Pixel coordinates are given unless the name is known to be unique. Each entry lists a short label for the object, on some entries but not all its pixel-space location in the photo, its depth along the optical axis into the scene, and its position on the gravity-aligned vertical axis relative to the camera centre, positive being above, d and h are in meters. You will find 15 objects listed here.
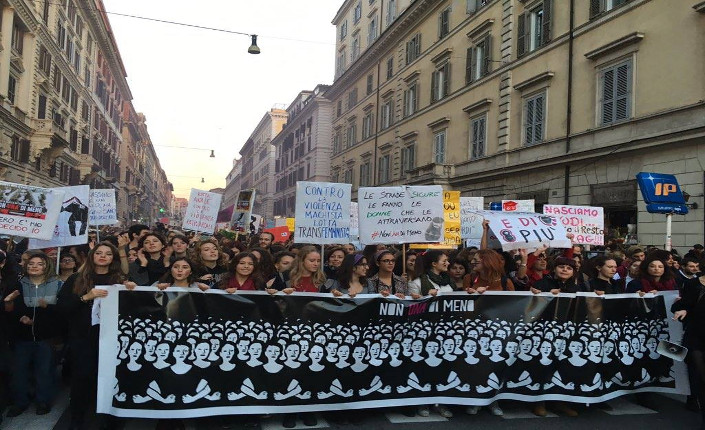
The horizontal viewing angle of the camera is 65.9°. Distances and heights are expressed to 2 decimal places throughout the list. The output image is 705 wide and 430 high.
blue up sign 11.89 +1.12
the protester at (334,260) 7.61 -0.42
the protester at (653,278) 6.18 -0.41
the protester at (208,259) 6.09 -0.39
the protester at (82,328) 4.41 -0.90
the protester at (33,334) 4.88 -1.05
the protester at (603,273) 6.02 -0.37
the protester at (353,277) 5.40 -0.47
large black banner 4.51 -1.08
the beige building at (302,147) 51.50 +8.62
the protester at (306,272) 5.43 -0.44
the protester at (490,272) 5.57 -0.37
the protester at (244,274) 5.16 -0.47
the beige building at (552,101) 14.55 +4.98
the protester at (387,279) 5.49 -0.49
